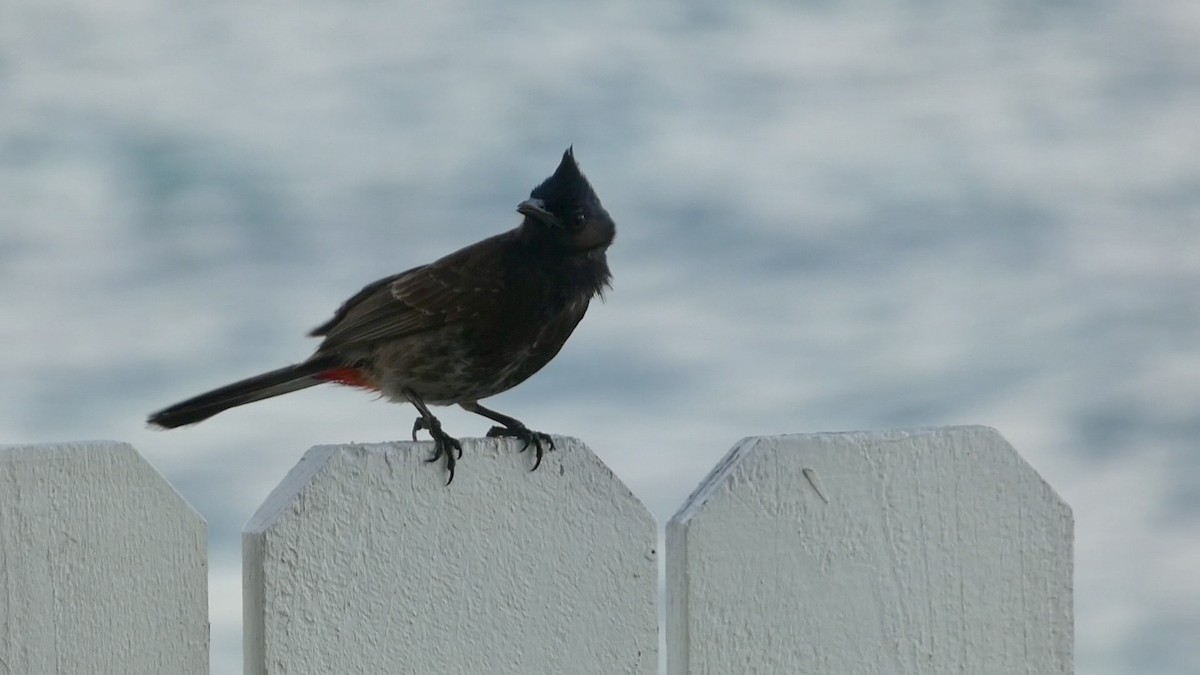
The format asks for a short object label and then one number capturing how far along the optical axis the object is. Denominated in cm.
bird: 777
